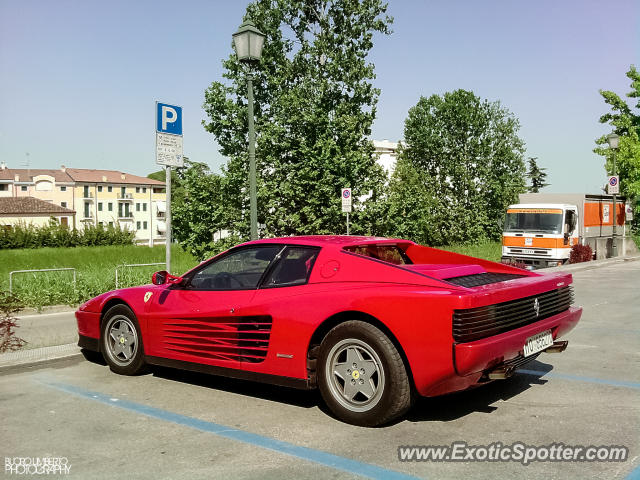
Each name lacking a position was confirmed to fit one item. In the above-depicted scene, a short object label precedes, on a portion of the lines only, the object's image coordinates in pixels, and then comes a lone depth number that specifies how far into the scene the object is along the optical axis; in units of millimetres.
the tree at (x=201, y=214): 23172
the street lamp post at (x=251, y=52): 9844
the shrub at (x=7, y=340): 7098
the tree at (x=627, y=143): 39469
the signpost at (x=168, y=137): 8578
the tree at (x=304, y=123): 23453
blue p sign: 8609
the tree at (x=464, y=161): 56688
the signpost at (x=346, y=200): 18656
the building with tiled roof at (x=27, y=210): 90188
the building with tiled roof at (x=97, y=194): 106938
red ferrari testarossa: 4117
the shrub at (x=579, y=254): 21861
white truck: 21016
